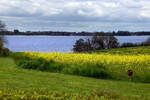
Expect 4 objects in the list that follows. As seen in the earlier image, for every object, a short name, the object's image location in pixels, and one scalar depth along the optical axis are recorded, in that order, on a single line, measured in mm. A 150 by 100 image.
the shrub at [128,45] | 56762
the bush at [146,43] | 57494
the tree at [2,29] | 42988
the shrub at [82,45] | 64169
